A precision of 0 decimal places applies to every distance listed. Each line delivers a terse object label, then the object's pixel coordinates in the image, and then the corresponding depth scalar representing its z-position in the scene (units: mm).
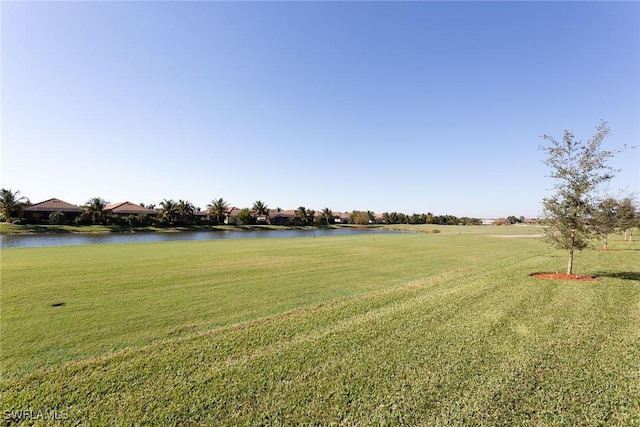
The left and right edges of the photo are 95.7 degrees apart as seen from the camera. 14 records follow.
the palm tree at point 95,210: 62872
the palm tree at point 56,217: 58559
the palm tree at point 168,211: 71256
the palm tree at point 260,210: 99375
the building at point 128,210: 73125
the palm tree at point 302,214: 101750
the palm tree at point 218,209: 83625
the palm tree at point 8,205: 55594
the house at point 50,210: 61719
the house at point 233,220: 90694
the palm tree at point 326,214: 111875
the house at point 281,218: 106000
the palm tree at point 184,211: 74250
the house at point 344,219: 141275
